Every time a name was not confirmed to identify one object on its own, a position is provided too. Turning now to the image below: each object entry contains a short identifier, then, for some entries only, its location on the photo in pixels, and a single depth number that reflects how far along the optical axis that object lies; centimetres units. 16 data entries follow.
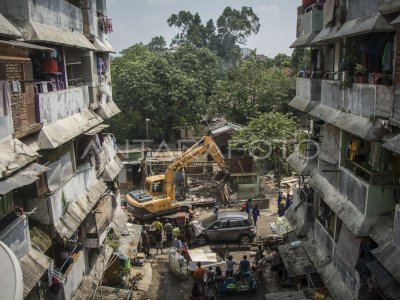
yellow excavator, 2169
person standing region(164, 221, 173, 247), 1997
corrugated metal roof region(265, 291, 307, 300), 1247
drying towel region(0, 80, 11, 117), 816
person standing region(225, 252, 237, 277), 1645
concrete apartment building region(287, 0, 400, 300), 854
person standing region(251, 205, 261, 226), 2174
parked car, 1961
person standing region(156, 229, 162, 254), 1969
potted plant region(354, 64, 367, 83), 995
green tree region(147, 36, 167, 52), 7862
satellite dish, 450
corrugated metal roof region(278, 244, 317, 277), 1366
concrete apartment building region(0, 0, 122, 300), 860
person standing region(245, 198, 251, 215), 2267
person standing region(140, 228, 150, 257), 1908
